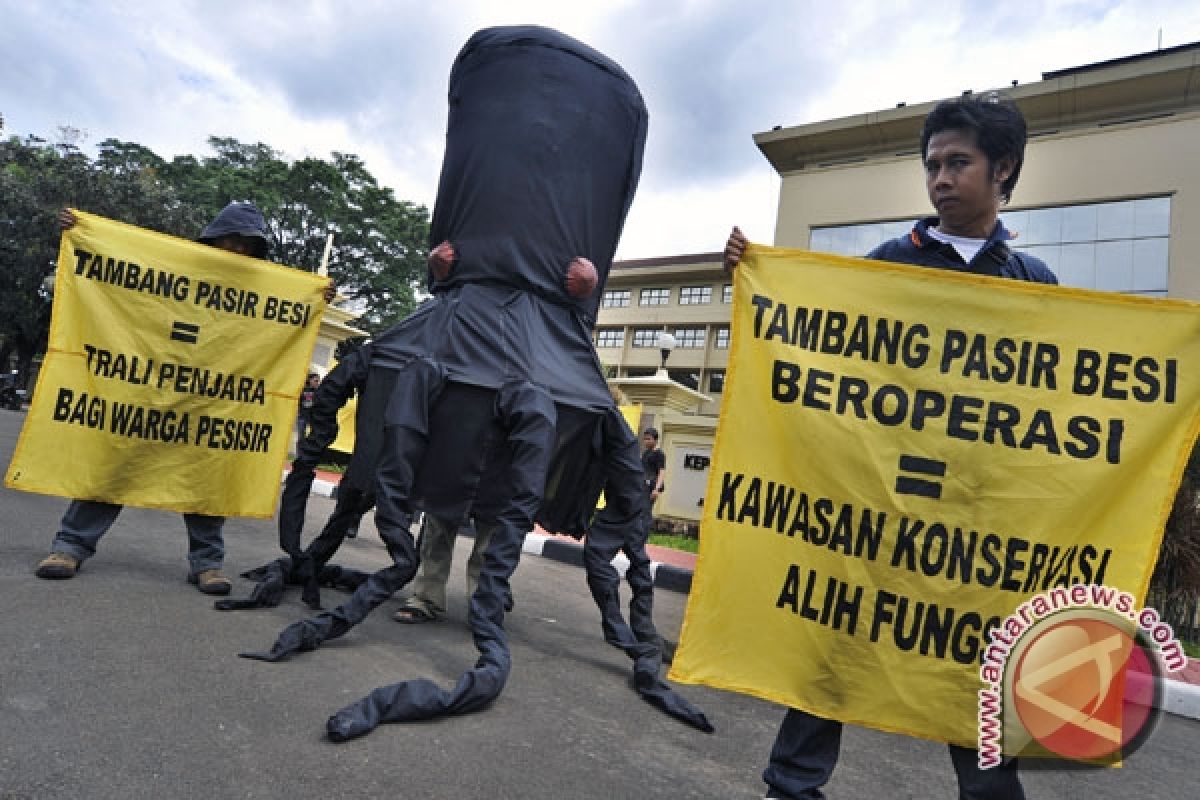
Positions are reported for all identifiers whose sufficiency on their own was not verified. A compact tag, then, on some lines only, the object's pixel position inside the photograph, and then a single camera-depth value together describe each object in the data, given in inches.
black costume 112.8
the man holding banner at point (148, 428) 129.3
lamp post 505.0
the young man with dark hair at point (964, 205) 75.4
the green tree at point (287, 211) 793.6
